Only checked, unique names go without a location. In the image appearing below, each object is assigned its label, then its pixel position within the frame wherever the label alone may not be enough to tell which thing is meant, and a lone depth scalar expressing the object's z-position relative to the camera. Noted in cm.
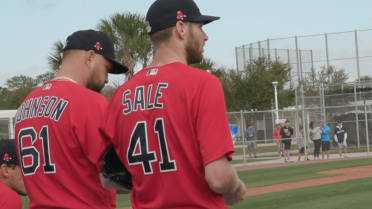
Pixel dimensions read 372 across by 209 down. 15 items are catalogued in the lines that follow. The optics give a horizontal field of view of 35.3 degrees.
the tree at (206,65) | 2562
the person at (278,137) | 2840
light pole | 2943
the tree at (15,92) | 6378
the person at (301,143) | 2831
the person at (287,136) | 2736
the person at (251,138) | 2797
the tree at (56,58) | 2219
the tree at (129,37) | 2383
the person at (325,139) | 2753
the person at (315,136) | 2727
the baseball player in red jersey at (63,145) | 332
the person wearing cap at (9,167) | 454
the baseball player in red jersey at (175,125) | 257
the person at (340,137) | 2805
